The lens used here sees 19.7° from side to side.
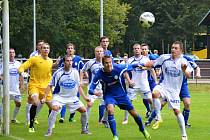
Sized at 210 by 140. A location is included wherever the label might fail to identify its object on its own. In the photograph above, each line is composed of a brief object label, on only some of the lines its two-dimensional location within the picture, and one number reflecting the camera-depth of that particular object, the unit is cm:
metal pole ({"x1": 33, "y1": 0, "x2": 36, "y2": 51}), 5261
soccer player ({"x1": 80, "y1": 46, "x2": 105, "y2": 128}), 1666
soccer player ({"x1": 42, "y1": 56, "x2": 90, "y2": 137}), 1475
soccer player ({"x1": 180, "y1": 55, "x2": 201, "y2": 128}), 1590
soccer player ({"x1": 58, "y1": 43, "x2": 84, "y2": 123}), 1702
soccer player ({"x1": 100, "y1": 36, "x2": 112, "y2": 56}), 1667
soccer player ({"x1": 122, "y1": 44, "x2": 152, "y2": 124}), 1784
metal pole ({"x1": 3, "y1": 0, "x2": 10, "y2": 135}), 1522
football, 2041
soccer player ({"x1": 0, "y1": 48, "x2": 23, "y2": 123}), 1833
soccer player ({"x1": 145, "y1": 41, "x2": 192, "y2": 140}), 1398
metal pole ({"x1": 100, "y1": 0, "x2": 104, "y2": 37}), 3519
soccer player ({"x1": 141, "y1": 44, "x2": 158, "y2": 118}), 1805
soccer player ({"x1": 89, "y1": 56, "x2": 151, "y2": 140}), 1364
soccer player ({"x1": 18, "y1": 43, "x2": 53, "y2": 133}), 1588
